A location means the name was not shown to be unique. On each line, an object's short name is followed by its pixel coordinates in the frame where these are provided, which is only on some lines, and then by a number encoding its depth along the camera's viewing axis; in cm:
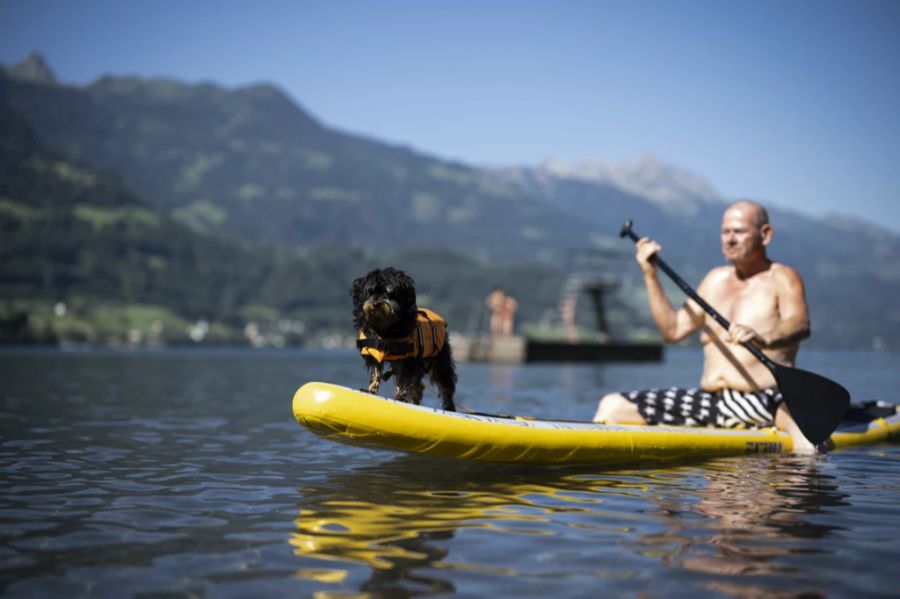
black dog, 648
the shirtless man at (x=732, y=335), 769
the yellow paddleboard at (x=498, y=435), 605
